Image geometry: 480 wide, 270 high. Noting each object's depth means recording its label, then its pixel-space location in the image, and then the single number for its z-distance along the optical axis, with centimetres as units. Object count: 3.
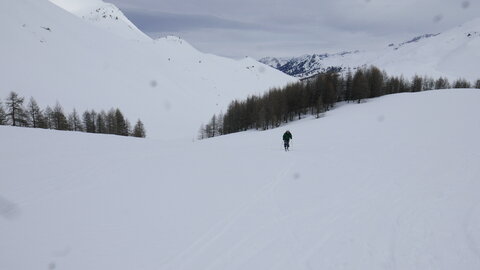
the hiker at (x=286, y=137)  2444
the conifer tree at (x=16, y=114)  5364
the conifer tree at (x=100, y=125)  7425
